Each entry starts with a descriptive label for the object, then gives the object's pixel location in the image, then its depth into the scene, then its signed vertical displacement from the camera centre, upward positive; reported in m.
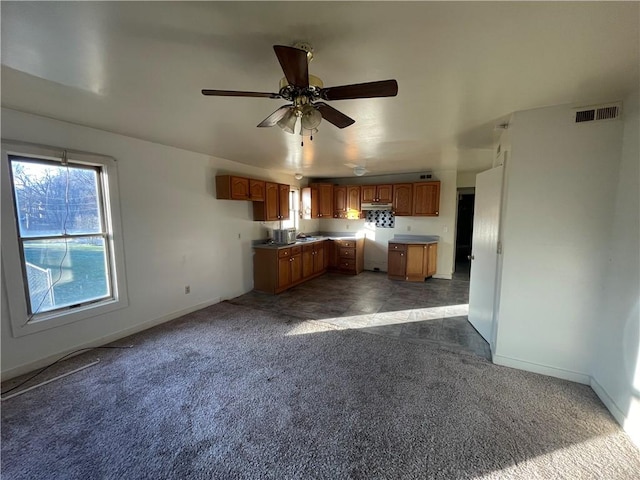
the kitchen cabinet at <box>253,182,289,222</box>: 5.02 +0.23
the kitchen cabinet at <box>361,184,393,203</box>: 6.18 +0.53
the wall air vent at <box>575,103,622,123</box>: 2.08 +0.82
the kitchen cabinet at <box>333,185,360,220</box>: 6.58 +0.36
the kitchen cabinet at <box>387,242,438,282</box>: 5.70 -1.03
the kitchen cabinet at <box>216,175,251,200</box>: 4.21 +0.48
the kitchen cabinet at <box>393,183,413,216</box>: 6.00 +0.37
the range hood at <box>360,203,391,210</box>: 6.16 +0.22
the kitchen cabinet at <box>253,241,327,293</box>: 4.86 -1.02
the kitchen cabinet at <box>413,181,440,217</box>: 5.77 +0.36
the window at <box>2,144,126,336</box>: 2.39 -0.21
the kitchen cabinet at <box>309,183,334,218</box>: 6.69 +0.40
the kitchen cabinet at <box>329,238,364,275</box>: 6.38 -1.01
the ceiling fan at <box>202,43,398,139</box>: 1.30 +0.72
